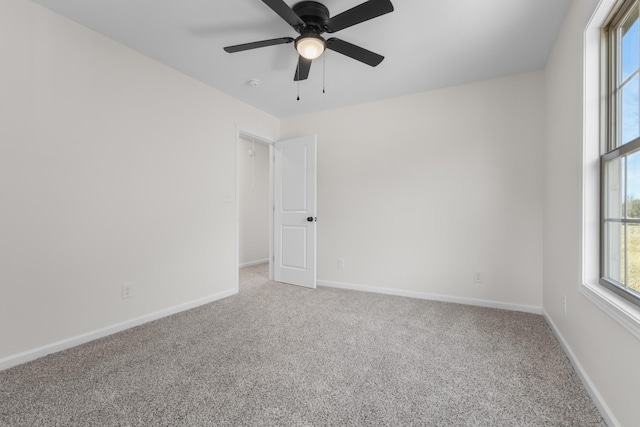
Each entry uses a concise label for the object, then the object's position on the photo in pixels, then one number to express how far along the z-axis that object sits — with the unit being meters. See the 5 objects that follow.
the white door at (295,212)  3.75
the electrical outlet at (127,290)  2.43
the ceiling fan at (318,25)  1.65
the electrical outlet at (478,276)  3.01
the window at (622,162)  1.34
